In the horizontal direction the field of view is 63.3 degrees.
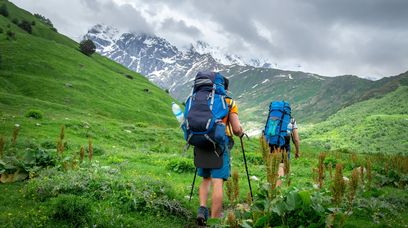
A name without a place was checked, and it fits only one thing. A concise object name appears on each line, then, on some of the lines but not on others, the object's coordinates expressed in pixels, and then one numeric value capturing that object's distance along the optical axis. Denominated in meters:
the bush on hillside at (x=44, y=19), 120.90
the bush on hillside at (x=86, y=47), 97.81
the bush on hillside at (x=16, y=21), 85.25
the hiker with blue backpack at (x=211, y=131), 6.40
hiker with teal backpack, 10.09
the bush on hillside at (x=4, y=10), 86.00
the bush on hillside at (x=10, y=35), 65.89
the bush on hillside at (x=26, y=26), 84.81
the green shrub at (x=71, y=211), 6.25
